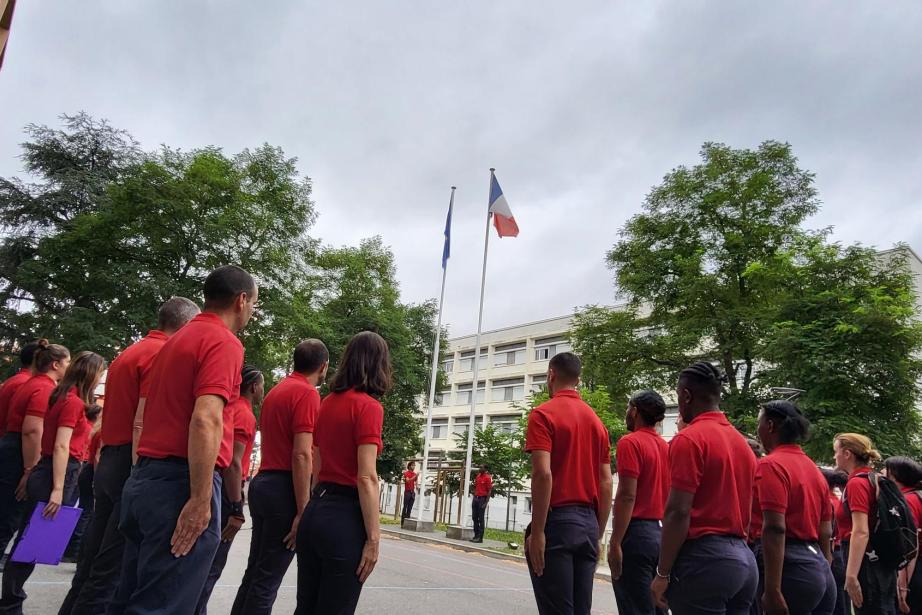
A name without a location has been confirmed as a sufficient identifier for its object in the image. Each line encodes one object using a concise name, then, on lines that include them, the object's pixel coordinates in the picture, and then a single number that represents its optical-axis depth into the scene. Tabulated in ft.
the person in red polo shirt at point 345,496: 10.97
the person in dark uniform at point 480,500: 70.69
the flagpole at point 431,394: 77.05
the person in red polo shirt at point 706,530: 10.84
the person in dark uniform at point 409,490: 98.59
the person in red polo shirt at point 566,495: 12.62
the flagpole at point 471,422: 71.10
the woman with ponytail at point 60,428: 17.46
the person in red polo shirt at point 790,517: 13.01
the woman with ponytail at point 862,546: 18.94
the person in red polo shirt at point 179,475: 9.08
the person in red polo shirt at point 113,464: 12.73
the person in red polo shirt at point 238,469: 14.76
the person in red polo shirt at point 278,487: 13.12
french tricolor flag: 69.82
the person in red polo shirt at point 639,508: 14.98
